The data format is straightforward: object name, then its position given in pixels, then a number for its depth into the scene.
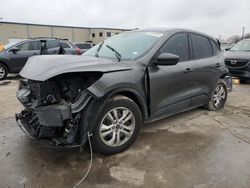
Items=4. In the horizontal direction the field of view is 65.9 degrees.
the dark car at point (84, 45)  13.60
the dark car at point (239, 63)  6.61
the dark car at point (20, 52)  7.45
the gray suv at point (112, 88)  2.25
